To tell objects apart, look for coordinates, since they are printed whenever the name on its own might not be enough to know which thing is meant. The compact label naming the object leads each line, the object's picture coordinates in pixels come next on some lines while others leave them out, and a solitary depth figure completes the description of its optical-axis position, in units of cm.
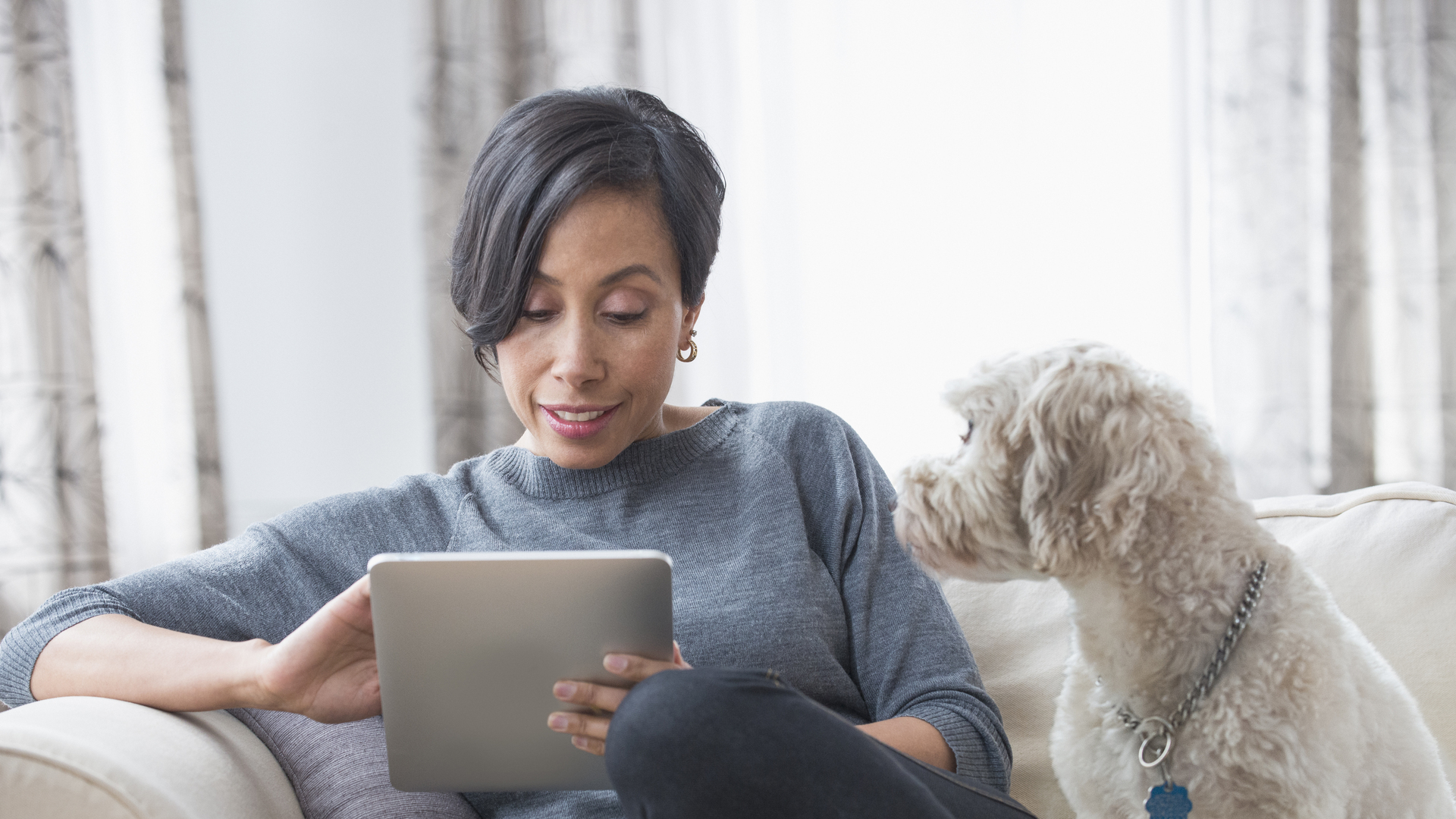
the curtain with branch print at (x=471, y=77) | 266
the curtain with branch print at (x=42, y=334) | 256
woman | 101
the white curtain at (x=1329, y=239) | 266
